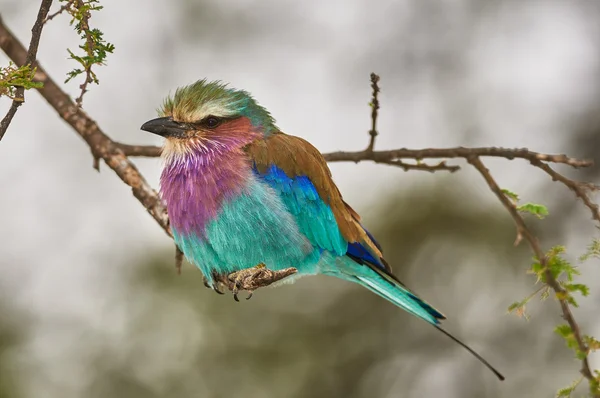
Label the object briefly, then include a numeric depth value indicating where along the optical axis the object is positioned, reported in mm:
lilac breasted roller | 9320
